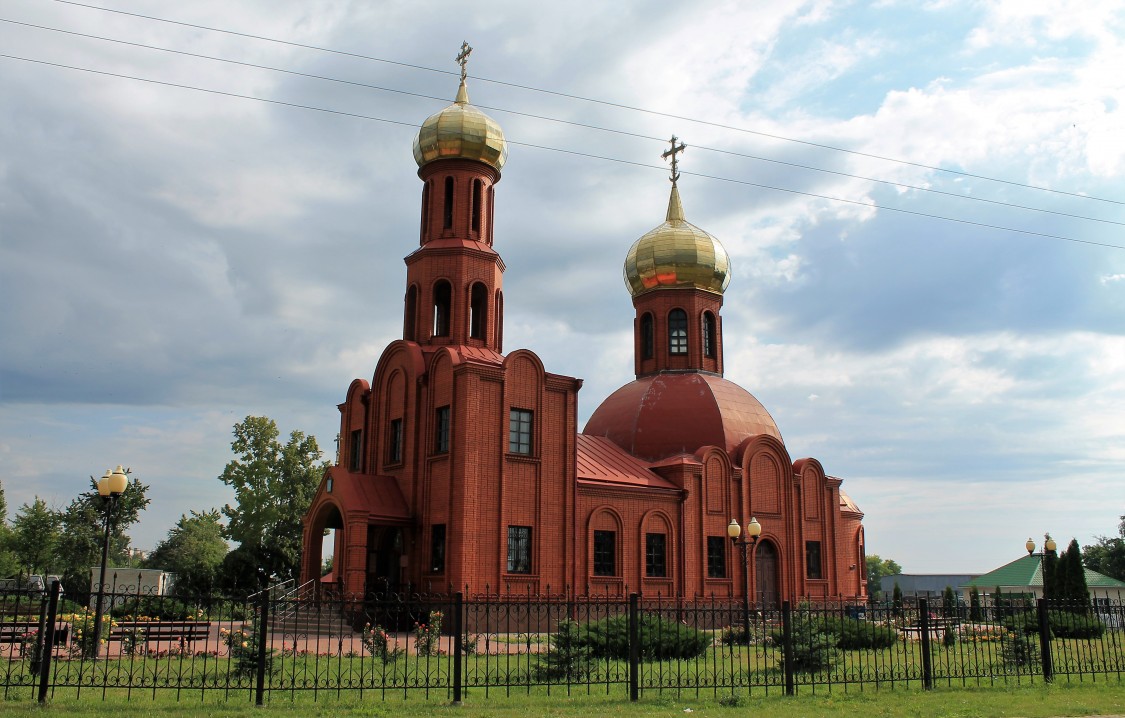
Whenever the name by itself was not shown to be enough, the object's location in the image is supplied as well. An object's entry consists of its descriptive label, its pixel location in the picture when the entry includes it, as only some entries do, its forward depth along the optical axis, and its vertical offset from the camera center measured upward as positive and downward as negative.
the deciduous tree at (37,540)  45.37 +1.16
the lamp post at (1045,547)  27.86 +0.74
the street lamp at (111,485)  16.68 +1.39
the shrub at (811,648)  14.16 -1.14
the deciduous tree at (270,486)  38.28 +3.24
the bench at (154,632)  17.96 -1.33
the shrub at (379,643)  13.80 -1.12
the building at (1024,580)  51.97 -0.45
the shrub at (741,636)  21.06 -1.49
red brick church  24.56 +3.23
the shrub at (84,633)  15.80 -1.19
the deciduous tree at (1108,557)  63.12 +1.14
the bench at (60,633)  17.61 -1.30
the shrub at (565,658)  13.02 -1.21
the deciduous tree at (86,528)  38.78 +1.72
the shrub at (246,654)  12.07 -1.10
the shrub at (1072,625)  20.00 -1.13
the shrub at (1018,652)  15.41 -1.29
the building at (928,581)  97.38 -0.92
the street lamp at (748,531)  22.80 +0.93
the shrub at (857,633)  16.89 -1.16
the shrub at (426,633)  14.98 -1.04
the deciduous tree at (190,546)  61.91 +1.56
